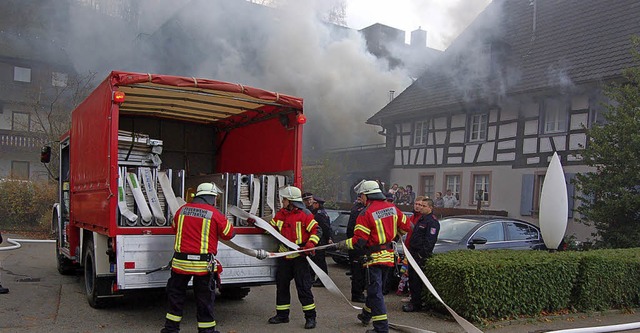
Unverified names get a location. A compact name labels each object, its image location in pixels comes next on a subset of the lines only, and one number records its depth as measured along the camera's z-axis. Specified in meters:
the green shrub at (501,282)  6.36
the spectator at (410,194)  18.28
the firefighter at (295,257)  6.09
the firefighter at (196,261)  5.24
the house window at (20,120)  26.04
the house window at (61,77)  26.95
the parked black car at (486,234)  8.48
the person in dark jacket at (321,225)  8.14
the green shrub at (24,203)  16.39
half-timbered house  15.43
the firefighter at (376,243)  5.71
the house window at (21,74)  29.70
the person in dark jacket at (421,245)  7.00
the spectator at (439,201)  17.71
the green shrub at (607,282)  7.21
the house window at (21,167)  28.88
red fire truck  5.71
